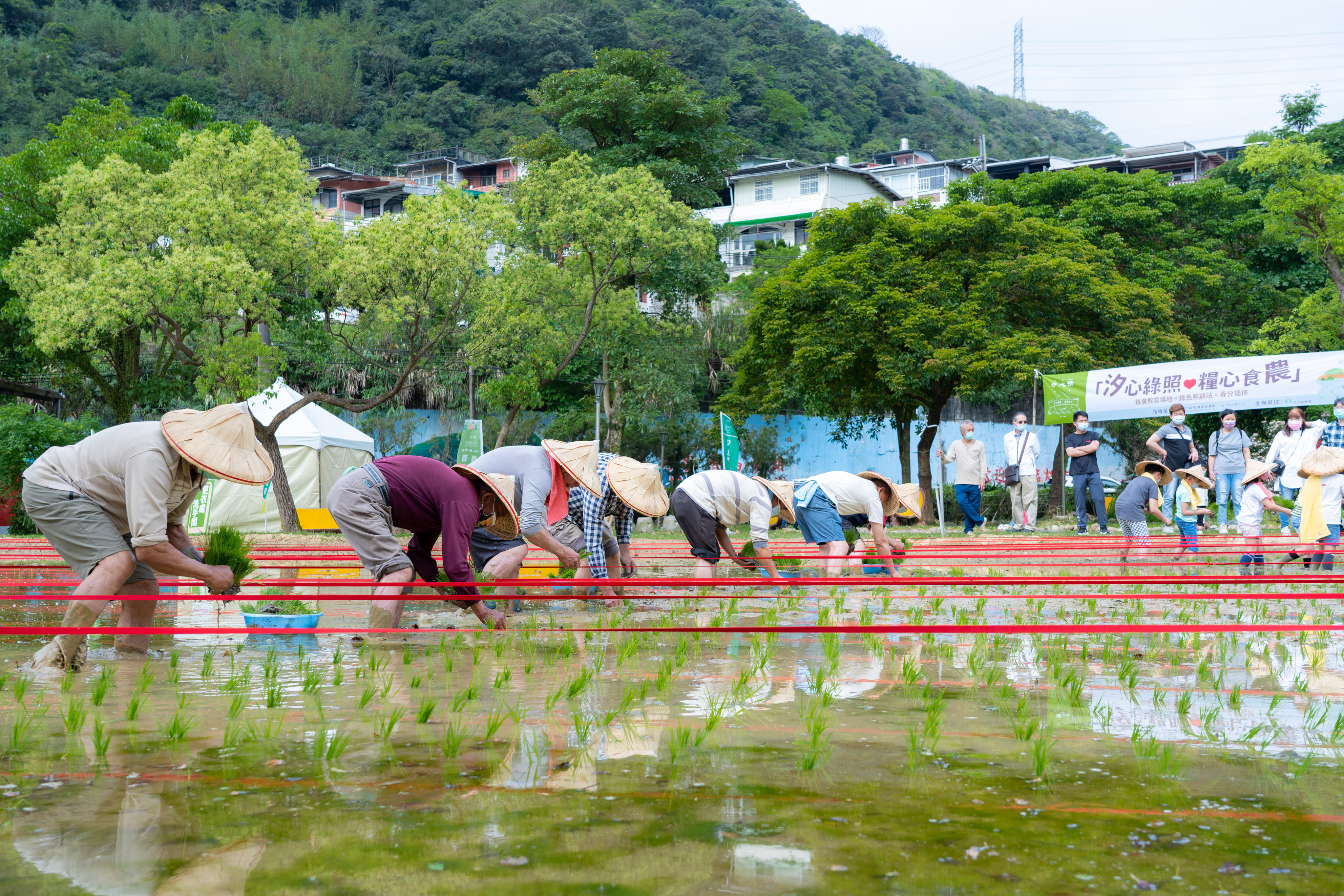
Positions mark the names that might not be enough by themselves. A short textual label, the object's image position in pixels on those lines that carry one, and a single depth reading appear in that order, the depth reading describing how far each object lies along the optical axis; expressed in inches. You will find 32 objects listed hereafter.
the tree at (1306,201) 925.2
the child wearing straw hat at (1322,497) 354.9
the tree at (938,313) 805.9
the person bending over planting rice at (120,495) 190.4
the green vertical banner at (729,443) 730.2
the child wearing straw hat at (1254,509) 378.9
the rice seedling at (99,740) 119.7
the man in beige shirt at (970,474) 570.9
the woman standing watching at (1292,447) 439.8
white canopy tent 701.2
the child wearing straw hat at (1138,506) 410.9
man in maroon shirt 231.5
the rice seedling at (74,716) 132.8
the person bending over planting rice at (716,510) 331.0
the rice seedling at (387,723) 128.9
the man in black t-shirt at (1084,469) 507.8
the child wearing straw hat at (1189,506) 439.5
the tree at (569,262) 837.8
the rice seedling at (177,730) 128.5
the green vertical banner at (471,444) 758.5
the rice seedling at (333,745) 119.5
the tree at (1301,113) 1252.5
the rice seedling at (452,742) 121.0
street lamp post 896.9
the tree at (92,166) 844.0
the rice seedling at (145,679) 159.2
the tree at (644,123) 1412.4
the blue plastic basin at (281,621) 231.1
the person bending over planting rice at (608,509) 302.4
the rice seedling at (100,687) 152.5
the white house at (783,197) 2025.1
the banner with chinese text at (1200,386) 560.7
